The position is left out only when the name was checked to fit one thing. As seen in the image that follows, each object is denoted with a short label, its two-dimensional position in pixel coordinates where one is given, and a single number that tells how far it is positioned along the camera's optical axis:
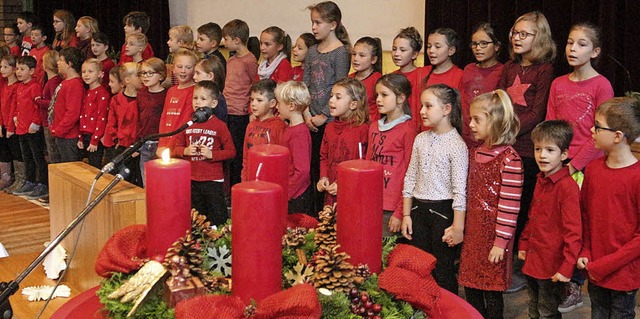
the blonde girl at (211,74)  4.35
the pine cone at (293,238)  1.31
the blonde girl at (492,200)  2.83
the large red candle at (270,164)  1.33
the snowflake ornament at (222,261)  1.31
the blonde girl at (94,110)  5.11
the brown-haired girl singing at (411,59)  3.93
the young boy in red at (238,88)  4.83
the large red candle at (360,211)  1.21
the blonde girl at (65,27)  6.61
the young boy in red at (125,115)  4.72
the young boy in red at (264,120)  3.71
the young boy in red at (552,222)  2.67
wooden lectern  2.09
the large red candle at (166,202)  1.24
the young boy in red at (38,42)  6.62
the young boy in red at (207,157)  3.84
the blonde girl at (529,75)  3.43
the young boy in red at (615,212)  2.58
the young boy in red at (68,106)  5.27
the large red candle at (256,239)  1.08
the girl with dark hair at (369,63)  4.00
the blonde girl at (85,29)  6.27
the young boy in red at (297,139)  3.65
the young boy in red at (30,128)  5.83
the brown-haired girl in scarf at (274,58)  4.71
